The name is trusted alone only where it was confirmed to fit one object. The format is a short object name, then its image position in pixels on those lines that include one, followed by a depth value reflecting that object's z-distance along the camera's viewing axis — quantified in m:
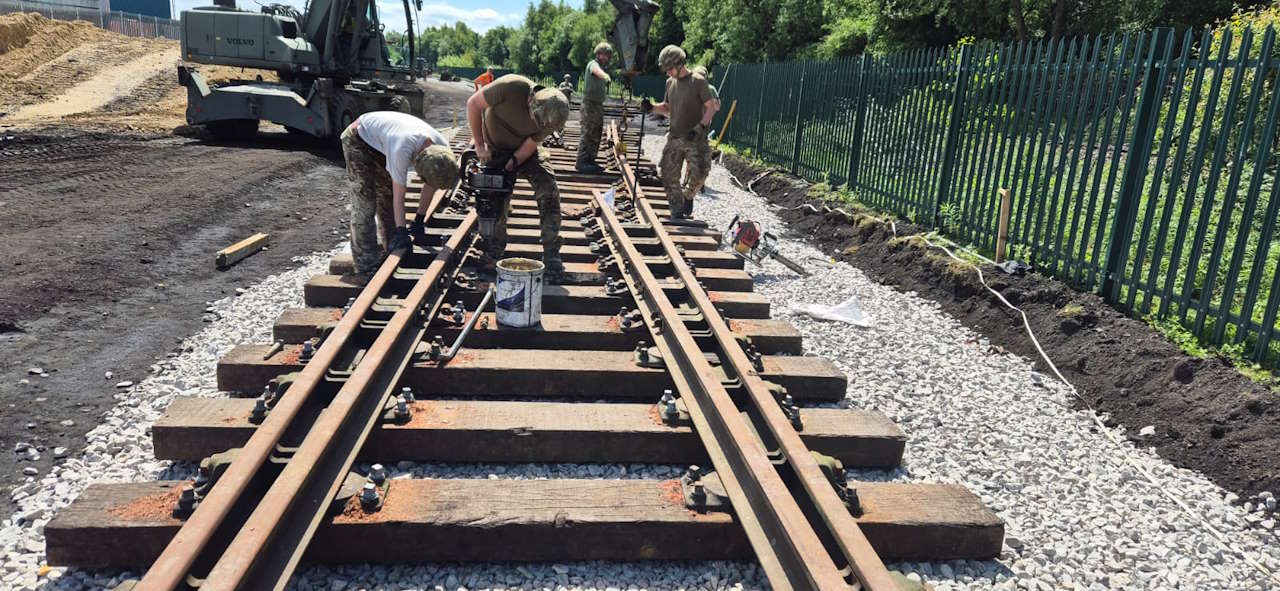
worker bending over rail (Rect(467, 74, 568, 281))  5.03
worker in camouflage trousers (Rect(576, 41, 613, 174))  10.30
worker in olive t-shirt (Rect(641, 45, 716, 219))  8.12
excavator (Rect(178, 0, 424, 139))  13.77
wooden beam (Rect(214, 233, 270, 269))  6.41
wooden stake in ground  6.53
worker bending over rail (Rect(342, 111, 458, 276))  4.69
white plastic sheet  5.70
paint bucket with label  4.12
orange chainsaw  7.05
